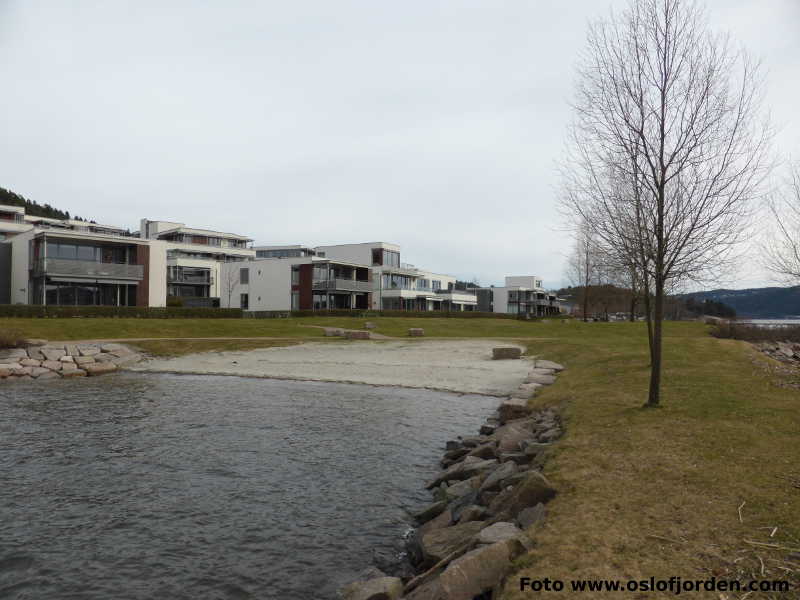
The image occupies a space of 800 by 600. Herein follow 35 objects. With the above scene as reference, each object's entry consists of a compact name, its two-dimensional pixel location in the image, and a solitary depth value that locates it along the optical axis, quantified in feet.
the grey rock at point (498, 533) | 18.51
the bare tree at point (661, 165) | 36.70
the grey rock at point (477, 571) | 16.12
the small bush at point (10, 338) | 93.97
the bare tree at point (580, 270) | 187.03
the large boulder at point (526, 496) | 22.24
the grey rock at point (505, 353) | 95.28
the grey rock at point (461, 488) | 29.04
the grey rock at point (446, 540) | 20.90
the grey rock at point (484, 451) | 35.83
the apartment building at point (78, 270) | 148.66
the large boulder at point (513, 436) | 35.54
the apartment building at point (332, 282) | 216.95
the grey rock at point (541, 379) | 63.29
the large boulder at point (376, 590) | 18.37
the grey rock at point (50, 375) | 82.48
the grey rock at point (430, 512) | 27.32
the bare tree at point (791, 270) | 70.94
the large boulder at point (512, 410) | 47.26
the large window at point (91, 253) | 150.82
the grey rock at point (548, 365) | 74.55
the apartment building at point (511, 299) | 369.09
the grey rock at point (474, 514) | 24.06
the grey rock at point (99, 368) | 86.22
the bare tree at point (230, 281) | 233.06
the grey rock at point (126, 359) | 93.29
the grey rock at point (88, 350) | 92.73
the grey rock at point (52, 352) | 89.04
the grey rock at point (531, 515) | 20.29
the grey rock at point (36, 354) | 88.84
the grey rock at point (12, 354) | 87.20
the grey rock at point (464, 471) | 31.99
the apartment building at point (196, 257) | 251.19
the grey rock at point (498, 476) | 27.07
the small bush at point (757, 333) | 128.16
